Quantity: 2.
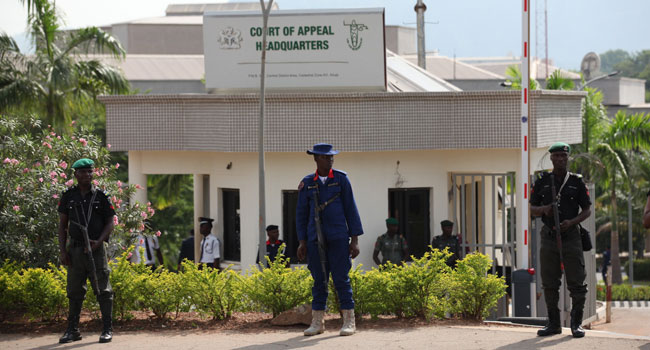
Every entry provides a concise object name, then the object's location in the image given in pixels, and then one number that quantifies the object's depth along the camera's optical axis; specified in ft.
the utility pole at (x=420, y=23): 95.40
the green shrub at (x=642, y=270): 151.12
